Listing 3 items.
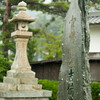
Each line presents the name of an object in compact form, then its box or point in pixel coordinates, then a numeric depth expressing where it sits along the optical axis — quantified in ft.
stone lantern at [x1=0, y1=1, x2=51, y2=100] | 47.06
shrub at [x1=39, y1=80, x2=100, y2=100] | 58.18
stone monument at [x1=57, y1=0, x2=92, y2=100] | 28.09
